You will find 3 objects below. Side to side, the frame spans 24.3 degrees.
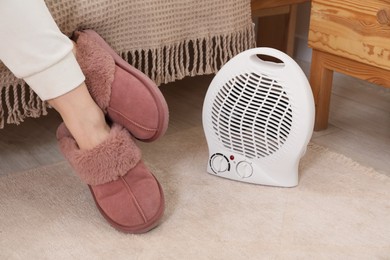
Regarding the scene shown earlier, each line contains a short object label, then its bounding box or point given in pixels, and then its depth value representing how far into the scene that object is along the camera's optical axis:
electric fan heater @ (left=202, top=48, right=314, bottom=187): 1.49
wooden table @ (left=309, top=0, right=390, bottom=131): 1.59
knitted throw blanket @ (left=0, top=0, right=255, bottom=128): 1.49
